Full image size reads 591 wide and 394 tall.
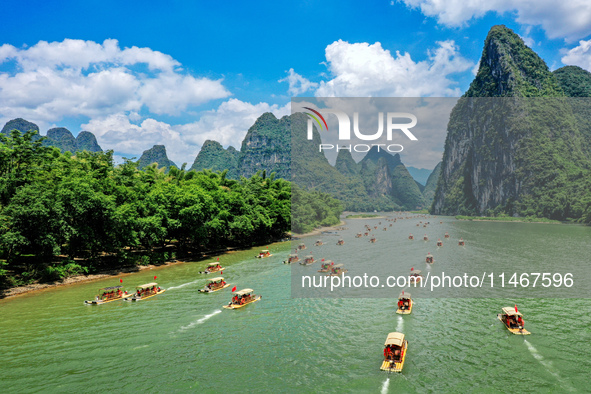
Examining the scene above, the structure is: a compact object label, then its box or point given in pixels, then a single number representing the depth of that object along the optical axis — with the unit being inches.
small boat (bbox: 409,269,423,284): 1501.7
